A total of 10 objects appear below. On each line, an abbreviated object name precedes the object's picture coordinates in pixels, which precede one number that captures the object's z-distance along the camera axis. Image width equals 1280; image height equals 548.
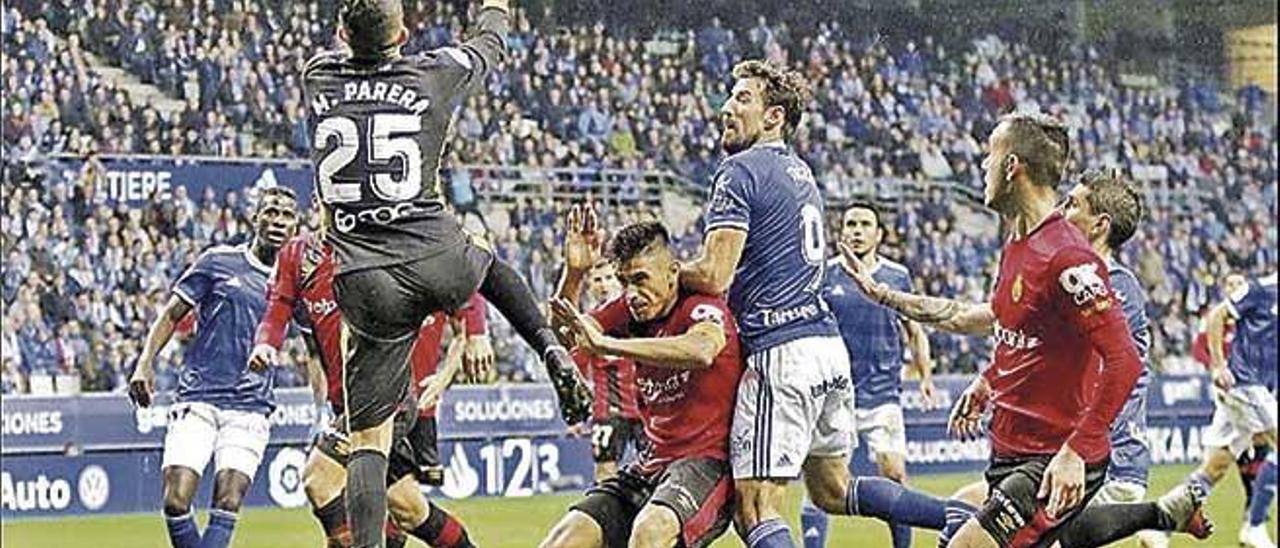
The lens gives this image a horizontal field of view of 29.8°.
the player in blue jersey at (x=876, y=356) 13.26
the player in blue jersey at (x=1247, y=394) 14.84
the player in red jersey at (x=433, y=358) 9.76
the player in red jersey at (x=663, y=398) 8.04
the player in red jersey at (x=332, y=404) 10.26
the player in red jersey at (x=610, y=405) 11.07
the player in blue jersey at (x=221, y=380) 11.31
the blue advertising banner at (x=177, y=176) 15.12
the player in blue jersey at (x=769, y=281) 8.42
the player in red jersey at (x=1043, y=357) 7.32
